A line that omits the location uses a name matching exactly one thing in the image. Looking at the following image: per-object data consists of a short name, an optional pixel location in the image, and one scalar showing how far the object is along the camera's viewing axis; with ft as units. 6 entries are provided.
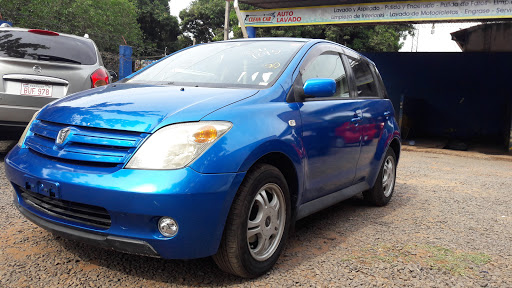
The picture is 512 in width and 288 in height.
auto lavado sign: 35.14
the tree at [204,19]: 150.00
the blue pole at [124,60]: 52.42
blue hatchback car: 7.77
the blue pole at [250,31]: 46.88
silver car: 17.43
